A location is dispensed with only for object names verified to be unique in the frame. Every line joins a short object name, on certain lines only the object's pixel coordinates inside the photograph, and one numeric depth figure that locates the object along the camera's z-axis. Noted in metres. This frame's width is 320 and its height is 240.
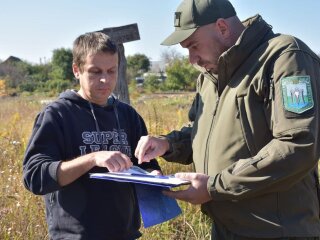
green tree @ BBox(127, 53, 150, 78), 61.81
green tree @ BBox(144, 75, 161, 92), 47.03
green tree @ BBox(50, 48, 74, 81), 49.19
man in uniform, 2.05
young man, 2.33
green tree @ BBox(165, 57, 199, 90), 45.34
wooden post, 4.75
